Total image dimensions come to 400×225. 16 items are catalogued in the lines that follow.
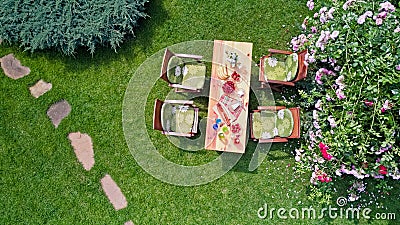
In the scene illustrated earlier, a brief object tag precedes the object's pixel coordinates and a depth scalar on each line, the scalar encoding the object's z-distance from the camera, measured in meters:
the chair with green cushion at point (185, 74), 6.62
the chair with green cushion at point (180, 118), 6.58
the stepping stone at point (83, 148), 6.97
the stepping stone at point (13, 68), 7.09
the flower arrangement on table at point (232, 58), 6.42
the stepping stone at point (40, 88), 7.07
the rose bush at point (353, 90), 4.89
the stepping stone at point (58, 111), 7.03
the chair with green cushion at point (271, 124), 6.44
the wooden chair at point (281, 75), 6.16
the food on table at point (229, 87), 6.41
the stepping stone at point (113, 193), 6.91
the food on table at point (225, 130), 6.39
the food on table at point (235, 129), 6.39
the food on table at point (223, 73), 6.41
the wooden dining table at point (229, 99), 6.40
